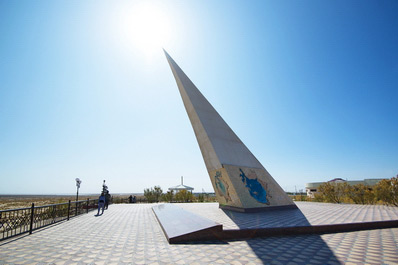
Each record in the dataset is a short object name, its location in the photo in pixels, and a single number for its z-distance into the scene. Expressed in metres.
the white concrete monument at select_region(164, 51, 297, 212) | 8.82
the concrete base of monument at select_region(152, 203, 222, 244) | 4.61
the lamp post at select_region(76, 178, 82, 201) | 16.38
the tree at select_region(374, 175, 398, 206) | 12.94
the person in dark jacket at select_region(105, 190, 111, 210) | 13.66
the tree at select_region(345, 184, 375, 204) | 14.66
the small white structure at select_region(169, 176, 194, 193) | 20.06
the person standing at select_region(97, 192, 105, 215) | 10.31
